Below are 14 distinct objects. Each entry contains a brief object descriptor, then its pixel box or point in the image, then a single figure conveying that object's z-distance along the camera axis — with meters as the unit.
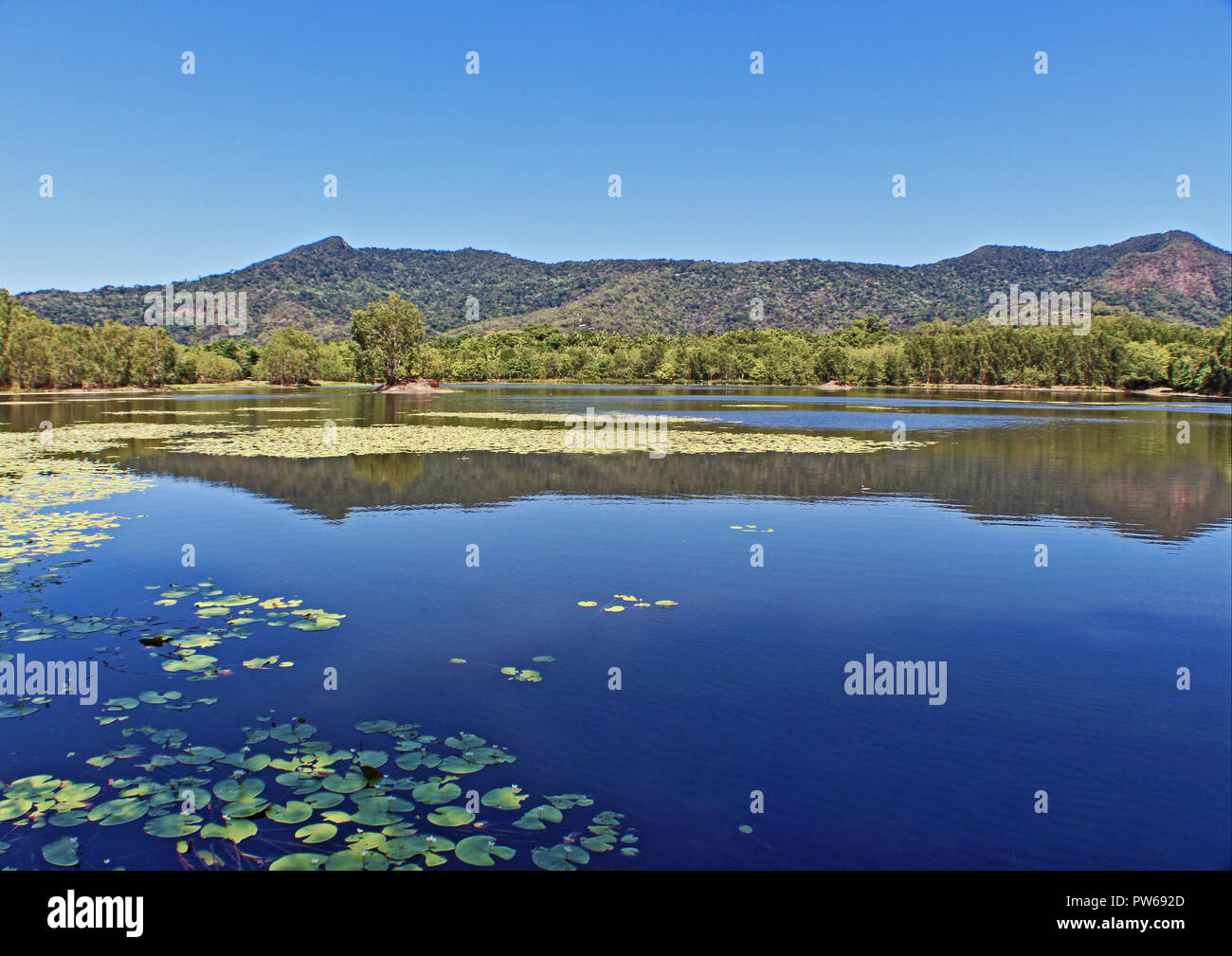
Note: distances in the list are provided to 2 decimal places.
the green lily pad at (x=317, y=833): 5.74
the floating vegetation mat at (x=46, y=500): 15.06
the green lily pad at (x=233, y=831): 5.77
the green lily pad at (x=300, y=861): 5.43
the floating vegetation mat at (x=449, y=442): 32.22
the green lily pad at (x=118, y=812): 5.95
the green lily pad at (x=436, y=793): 6.32
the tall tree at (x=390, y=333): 101.81
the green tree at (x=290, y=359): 147.20
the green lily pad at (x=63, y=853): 5.48
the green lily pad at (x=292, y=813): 5.99
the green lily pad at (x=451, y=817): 5.99
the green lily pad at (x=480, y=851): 5.52
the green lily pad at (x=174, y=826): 5.82
